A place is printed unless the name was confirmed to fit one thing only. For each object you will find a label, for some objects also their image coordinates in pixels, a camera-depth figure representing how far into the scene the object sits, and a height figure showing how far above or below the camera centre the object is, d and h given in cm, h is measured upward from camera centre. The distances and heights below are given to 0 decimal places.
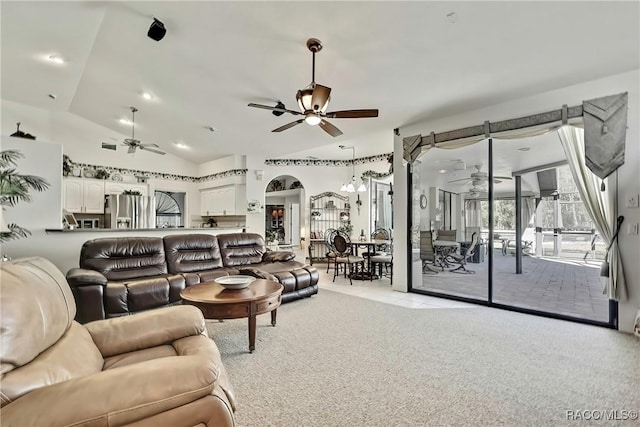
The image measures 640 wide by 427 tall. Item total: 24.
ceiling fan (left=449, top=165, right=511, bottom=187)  462 +66
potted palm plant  336 +41
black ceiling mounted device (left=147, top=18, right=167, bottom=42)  304 +189
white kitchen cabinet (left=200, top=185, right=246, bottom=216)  755 +47
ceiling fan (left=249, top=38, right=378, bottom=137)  294 +115
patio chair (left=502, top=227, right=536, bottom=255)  494 -36
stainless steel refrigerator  700 +18
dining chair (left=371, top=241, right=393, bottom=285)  595 -95
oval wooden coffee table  274 -75
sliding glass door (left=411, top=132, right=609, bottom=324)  404 -14
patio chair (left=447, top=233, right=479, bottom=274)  528 -71
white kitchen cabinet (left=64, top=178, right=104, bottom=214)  675 +53
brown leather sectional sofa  336 -70
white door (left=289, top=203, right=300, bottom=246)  1039 -12
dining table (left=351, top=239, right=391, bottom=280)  611 -78
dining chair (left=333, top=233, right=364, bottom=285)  602 -72
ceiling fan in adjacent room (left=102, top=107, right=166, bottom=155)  555 +135
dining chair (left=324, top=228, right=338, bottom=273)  677 -54
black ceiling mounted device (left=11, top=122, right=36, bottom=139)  484 +132
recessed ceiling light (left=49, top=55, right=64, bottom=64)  411 +216
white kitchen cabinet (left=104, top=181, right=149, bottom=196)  729 +77
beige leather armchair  99 -59
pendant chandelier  708 +80
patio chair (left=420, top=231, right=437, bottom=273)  548 -53
